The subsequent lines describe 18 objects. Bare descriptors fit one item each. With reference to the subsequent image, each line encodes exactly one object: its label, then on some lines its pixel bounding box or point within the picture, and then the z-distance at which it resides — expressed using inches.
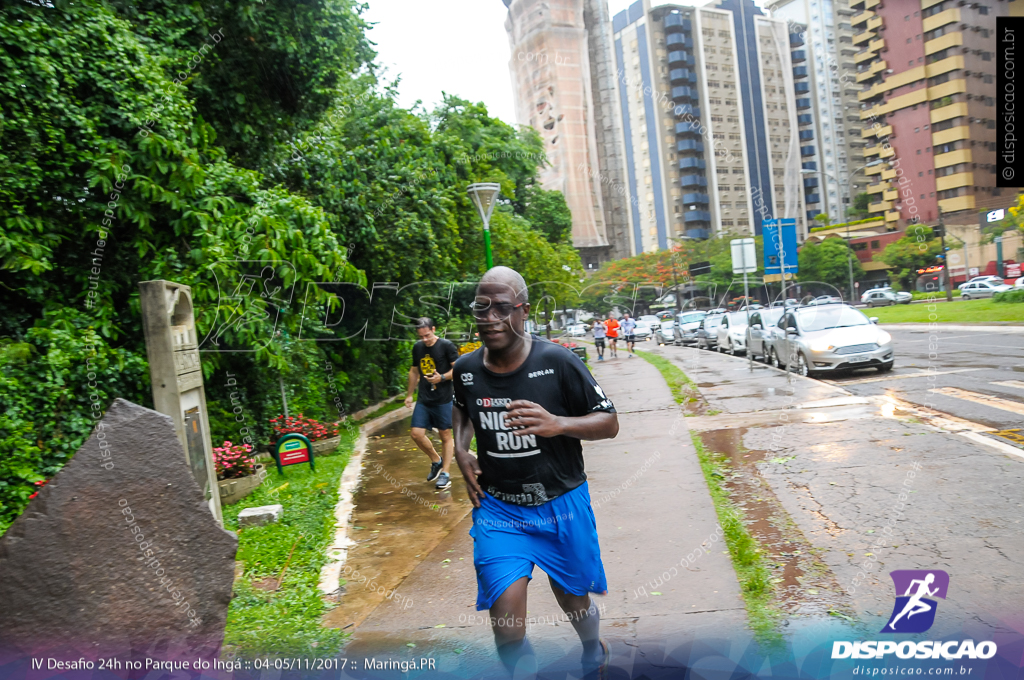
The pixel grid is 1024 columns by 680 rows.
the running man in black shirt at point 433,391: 277.9
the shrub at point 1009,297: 889.5
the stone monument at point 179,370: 192.4
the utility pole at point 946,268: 1137.5
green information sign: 319.9
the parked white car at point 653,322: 1598.2
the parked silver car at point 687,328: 1266.0
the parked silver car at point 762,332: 724.7
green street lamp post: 484.4
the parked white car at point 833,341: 541.0
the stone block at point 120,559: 121.3
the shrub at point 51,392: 195.9
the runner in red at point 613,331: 1018.1
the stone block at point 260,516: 231.0
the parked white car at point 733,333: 949.2
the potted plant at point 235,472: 265.4
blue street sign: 586.2
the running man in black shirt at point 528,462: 114.5
